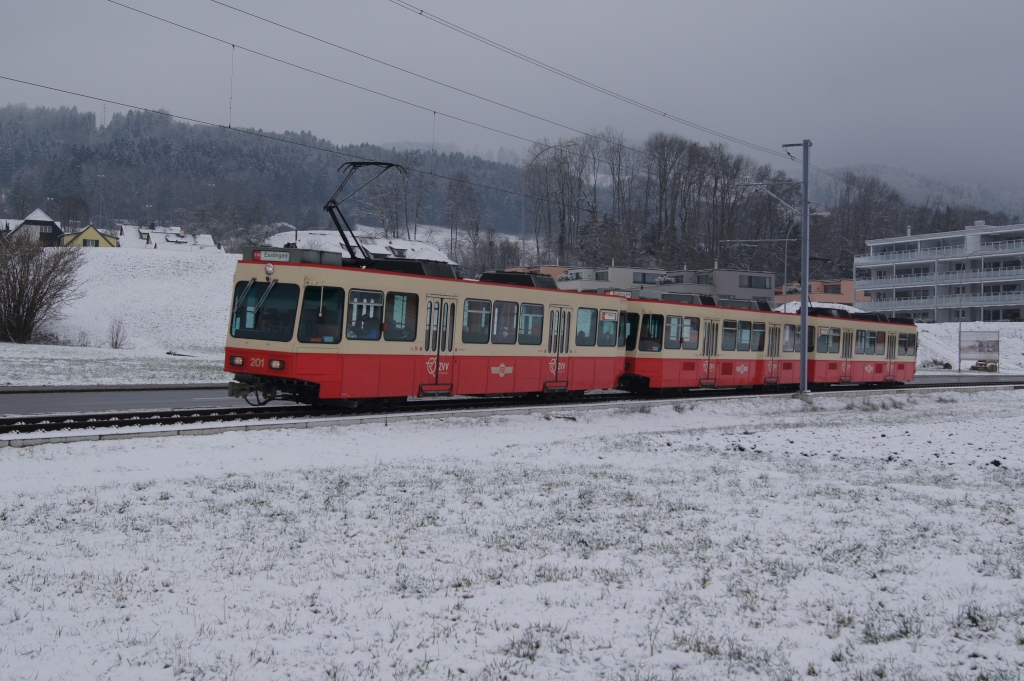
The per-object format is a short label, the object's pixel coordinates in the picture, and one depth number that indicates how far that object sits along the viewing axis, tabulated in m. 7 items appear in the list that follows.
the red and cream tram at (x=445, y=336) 16.30
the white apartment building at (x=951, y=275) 87.38
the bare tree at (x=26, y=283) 39.94
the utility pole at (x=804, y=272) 27.44
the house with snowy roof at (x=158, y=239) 126.92
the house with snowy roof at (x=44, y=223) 121.19
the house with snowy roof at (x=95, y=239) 118.98
